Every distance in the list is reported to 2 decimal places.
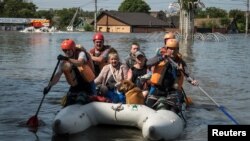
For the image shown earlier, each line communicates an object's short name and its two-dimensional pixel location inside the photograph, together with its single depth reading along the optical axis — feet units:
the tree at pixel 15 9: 399.03
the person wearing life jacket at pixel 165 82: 31.81
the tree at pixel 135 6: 423.64
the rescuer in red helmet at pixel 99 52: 37.65
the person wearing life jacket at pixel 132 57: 37.24
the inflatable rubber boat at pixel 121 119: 28.96
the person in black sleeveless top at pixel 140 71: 35.81
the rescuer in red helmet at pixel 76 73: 30.78
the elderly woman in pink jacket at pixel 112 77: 34.63
